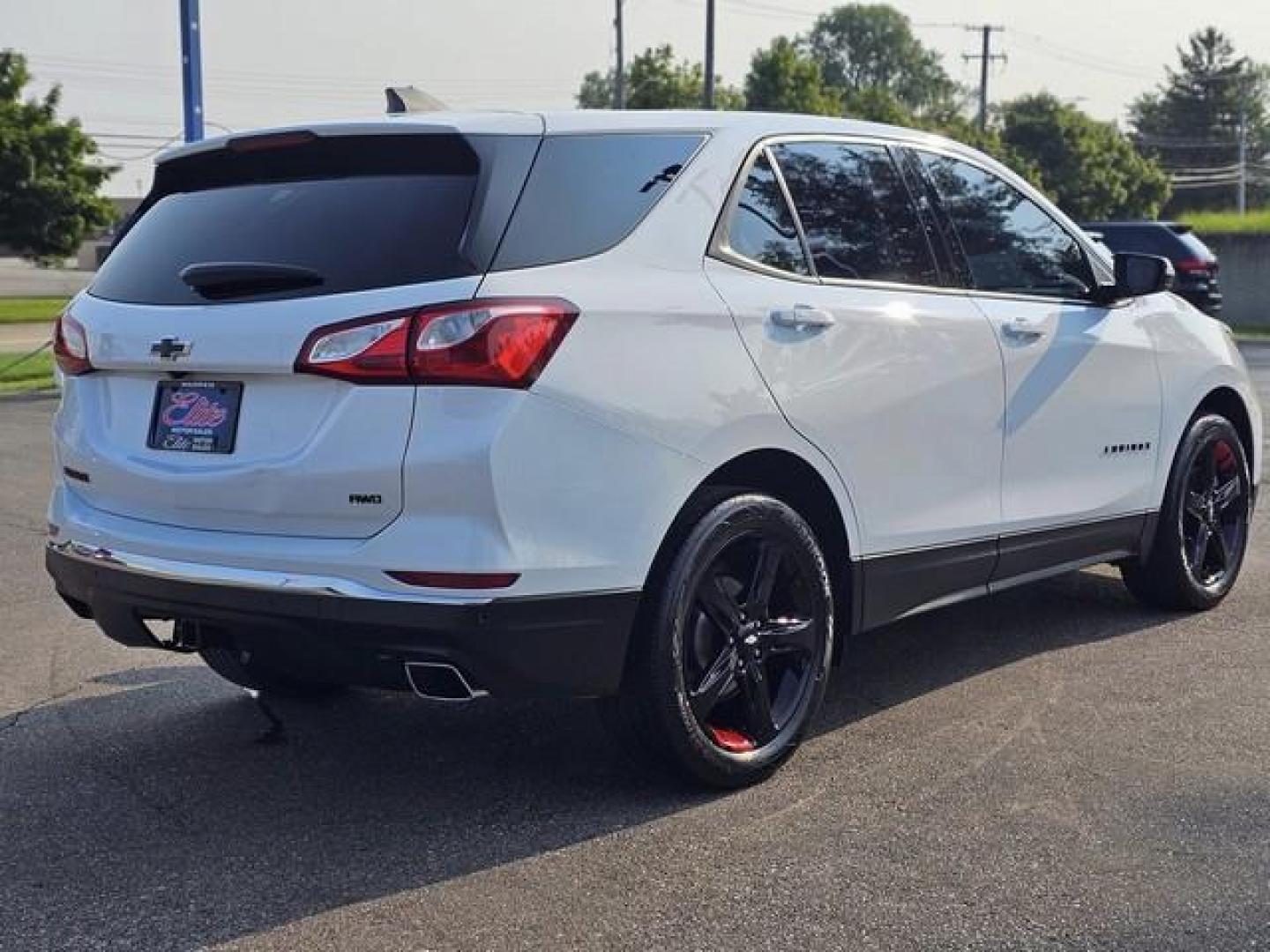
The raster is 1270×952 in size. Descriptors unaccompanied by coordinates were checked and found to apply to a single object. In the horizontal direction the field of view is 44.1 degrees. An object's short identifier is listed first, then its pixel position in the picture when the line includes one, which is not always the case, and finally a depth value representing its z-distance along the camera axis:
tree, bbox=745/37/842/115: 44.50
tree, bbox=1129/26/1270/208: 100.81
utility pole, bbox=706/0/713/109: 36.19
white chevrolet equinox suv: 3.70
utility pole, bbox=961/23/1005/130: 70.75
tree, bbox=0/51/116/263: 31.67
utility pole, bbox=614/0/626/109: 46.31
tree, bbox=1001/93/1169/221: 64.62
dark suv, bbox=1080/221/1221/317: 20.42
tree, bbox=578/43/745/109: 40.29
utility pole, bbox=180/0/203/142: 15.95
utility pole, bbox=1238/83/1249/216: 84.19
